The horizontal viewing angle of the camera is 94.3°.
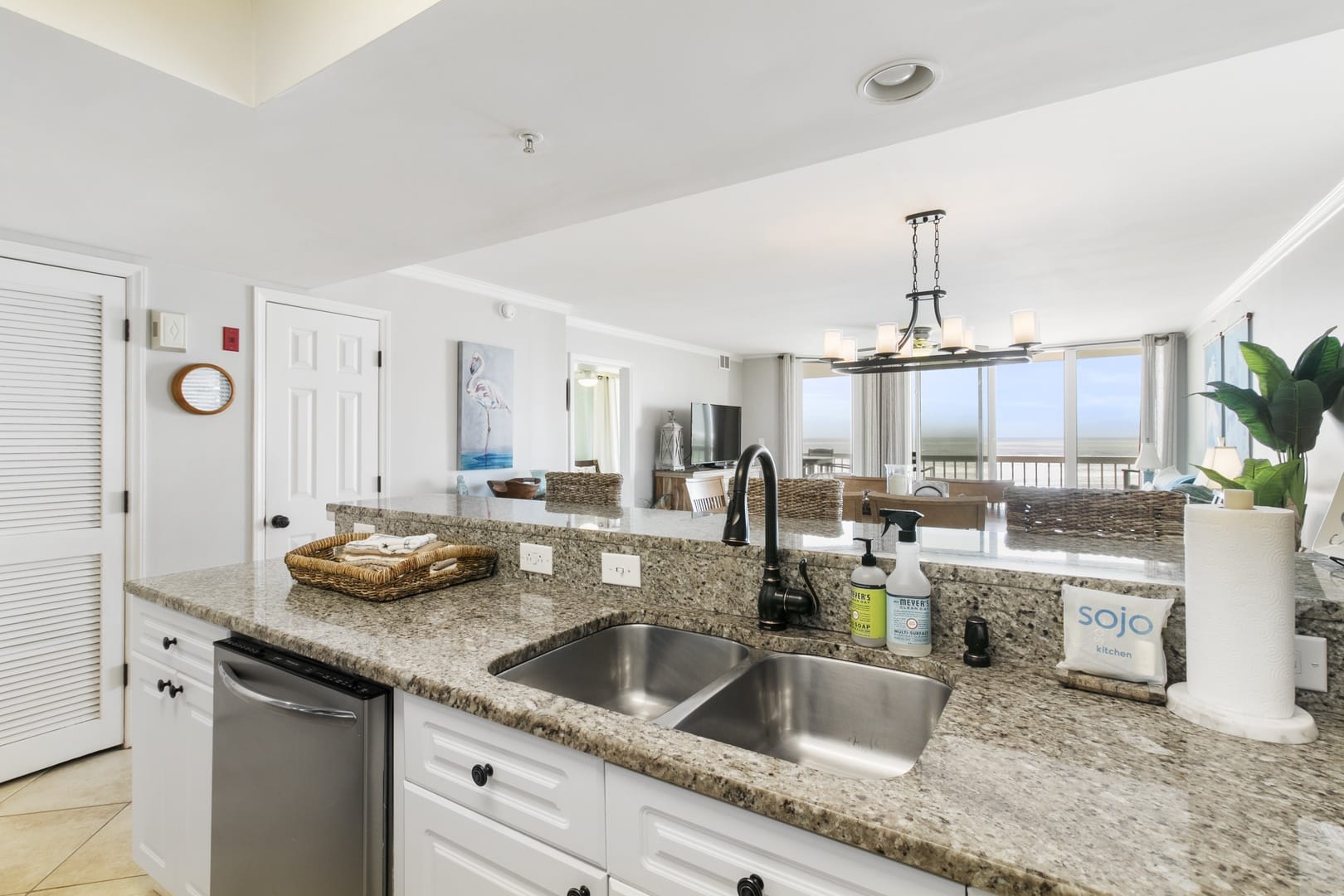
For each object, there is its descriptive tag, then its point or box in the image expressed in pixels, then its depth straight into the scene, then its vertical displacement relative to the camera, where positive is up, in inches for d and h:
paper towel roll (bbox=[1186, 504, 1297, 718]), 32.2 -8.3
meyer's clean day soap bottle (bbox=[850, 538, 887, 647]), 46.1 -11.6
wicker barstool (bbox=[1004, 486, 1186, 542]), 62.1 -6.6
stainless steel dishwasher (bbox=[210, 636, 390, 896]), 44.5 -25.7
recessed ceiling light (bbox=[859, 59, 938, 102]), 54.1 +33.4
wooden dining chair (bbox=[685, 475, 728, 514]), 238.2 -17.8
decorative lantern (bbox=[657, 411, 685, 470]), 279.7 +0.7
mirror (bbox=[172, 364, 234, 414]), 113.9 +11.0
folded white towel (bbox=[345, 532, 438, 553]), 69.4 -10.9
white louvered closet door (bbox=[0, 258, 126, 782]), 98.6 -10.9
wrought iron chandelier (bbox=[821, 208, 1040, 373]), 147.3 +26.9
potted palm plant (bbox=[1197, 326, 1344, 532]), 105.1 +7.9
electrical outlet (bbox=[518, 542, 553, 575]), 67.9 -12.1
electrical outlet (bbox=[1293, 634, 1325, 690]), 35.5 -12.2
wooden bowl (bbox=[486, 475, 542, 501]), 170.4 -11.0
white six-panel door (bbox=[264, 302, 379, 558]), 129.2 +6.9
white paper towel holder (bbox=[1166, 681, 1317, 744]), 31.8 -14.4
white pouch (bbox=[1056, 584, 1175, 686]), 37.6 -11.5
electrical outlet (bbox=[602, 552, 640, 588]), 60.7 -11.9
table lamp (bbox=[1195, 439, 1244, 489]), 146.1 -2.6
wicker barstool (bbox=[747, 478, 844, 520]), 97.3 -8.0
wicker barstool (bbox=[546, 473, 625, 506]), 100.0 -6.5
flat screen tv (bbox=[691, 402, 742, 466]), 295.0 +7.3
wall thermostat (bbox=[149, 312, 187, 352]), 111.0 +20.8
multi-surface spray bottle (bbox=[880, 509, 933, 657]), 44.1 -10.8
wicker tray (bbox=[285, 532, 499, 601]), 62.4 -13.2
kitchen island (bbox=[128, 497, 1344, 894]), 23.5 -15.3
